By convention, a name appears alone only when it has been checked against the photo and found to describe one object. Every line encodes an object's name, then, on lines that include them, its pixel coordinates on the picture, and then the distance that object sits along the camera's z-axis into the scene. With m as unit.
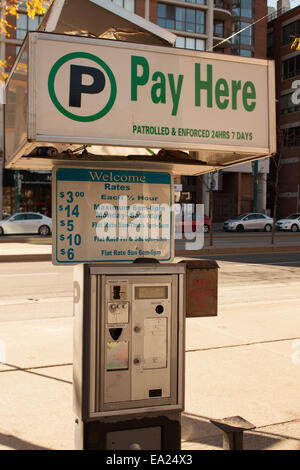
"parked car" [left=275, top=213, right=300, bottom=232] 37.16
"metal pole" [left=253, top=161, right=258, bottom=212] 44.45
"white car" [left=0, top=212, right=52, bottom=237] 27.88
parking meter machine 2.92
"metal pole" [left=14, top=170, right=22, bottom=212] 36.38
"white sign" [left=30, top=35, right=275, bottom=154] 2.96
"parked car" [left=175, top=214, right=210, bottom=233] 31.48
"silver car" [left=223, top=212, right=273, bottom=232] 35.72
